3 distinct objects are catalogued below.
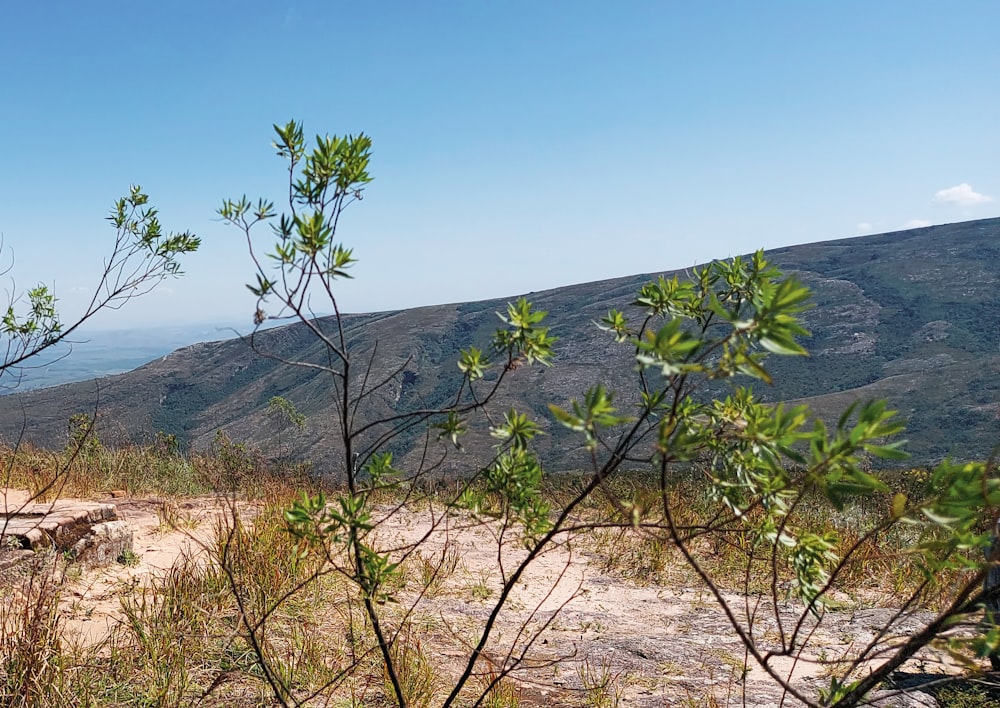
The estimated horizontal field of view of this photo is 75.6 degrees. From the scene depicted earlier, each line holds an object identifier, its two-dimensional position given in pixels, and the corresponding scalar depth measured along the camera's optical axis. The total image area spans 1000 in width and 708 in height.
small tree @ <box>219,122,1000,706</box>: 1.20
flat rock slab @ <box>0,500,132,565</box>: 4.68
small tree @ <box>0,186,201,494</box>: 5.35
